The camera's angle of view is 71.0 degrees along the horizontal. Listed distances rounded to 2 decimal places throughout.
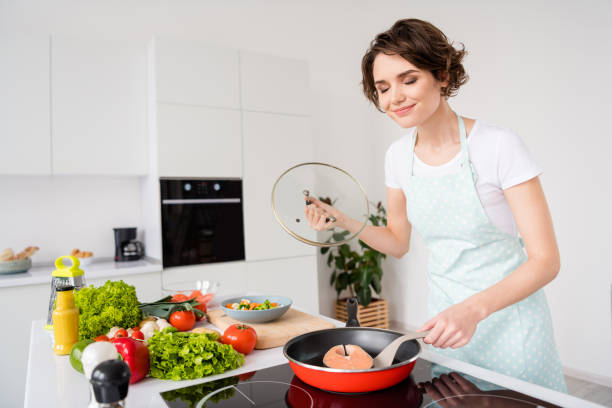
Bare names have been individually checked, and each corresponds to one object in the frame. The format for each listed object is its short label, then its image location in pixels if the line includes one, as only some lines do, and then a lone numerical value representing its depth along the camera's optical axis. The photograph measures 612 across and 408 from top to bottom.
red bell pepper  0.94
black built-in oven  2.91
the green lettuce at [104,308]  1.20
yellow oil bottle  1.15
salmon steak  0.89
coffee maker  3.07
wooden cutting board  1.23
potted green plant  3.85
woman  1.16
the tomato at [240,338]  1.12
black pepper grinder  0.60
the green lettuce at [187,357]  0.98
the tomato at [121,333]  1.11
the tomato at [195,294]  1.60
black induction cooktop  0.81
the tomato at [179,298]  1.52
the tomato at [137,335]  1.13
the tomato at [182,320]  1.32
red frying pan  0.83
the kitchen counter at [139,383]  0.87
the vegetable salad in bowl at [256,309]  1.32
